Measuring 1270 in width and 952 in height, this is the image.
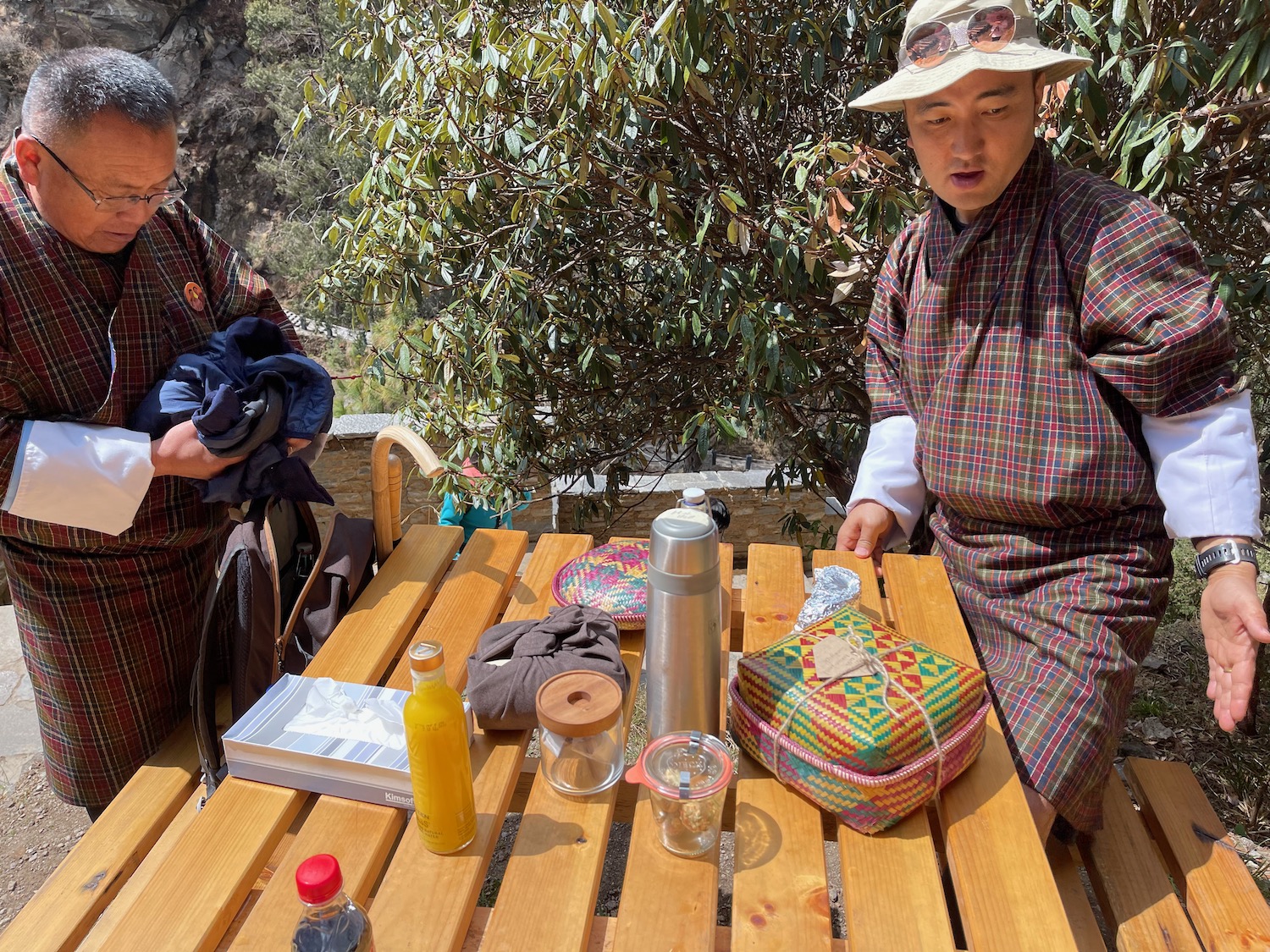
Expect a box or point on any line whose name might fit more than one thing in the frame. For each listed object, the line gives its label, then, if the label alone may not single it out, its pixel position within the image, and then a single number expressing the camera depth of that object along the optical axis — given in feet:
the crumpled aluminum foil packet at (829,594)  5.39
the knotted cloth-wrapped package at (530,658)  4.52
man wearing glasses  5.34
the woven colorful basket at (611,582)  5.41
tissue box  4.17
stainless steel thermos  3.89
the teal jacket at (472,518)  11.35
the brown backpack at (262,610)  5.53
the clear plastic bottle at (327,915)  2.88
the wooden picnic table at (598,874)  3.52
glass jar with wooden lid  4.03
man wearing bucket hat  4.85
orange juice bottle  3.53
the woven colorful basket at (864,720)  3.91
